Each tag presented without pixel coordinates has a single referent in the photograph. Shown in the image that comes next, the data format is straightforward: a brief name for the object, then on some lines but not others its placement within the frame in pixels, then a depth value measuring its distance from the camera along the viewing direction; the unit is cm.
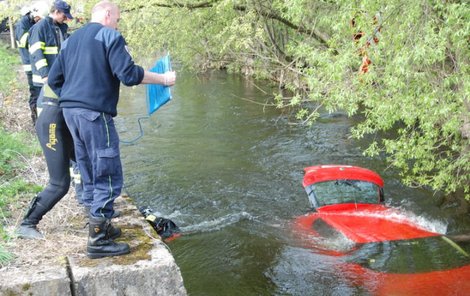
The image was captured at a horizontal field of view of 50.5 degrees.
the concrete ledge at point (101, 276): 347
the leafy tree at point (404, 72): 545
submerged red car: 624
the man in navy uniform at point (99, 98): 362
